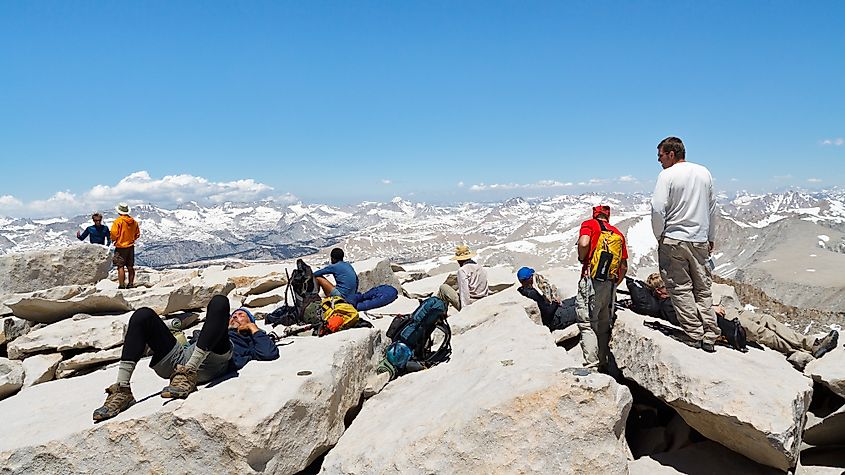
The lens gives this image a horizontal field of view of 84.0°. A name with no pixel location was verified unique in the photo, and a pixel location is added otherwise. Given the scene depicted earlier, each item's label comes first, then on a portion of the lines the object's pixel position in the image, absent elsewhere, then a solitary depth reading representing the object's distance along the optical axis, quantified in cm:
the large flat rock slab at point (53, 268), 1530
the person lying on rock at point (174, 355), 648
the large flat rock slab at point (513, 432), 564
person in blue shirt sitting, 1360
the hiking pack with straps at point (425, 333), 960
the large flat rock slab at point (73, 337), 1050
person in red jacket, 875
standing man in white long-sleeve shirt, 817
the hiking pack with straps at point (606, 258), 871
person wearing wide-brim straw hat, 1377
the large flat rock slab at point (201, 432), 591
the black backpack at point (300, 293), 1264
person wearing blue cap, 1142
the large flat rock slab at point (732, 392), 617
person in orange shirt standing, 1580
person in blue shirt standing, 1789
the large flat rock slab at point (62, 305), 1188
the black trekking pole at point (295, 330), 1142
